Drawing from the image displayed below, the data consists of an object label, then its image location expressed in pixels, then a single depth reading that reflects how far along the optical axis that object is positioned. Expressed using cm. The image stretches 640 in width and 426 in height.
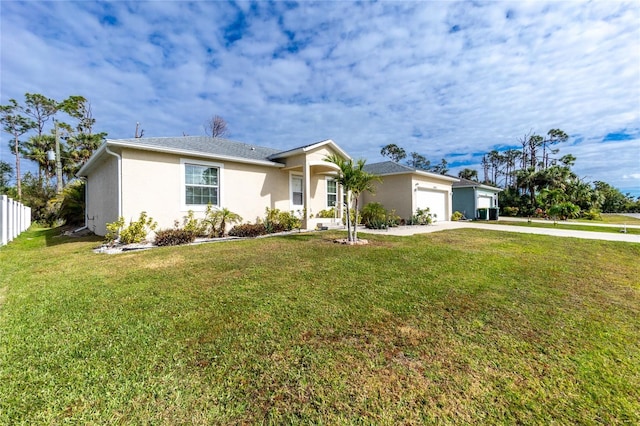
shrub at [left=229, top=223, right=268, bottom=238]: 1116
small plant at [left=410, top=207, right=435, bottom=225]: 1669
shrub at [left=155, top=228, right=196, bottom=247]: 922
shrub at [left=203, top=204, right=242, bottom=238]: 1099
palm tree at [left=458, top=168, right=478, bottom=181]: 4934
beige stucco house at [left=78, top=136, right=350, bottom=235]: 948
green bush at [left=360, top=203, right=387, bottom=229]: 1470
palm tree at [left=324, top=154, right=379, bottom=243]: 912
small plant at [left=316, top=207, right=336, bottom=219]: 1516
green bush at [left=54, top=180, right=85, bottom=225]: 1656
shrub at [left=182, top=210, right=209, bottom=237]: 1040
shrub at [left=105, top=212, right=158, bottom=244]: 905
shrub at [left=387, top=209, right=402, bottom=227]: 1524
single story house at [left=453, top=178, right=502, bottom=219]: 2353
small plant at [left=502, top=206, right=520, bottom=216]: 3003
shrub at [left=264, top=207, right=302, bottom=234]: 1269
